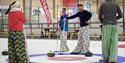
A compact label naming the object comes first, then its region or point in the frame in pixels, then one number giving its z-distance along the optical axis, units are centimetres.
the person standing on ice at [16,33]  855
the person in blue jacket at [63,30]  1235
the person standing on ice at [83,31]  1138
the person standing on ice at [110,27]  910
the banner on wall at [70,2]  2177
